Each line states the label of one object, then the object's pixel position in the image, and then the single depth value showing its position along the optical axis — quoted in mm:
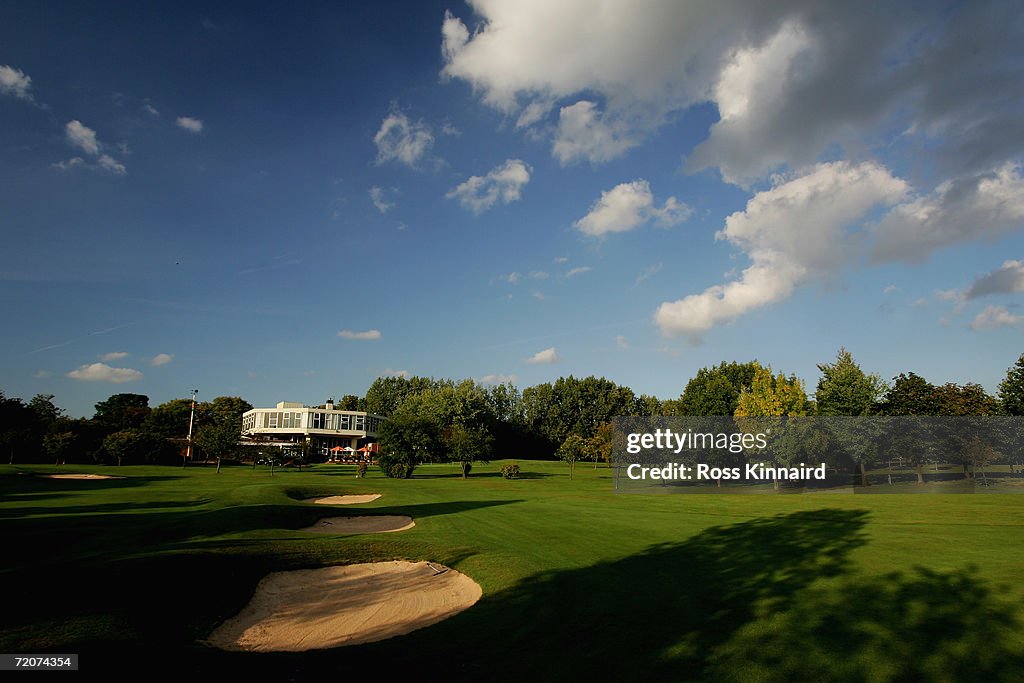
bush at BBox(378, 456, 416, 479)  58375
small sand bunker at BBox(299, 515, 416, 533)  24750
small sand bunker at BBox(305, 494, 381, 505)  35562
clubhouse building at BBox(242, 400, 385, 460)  111375
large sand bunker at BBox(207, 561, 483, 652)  12477
